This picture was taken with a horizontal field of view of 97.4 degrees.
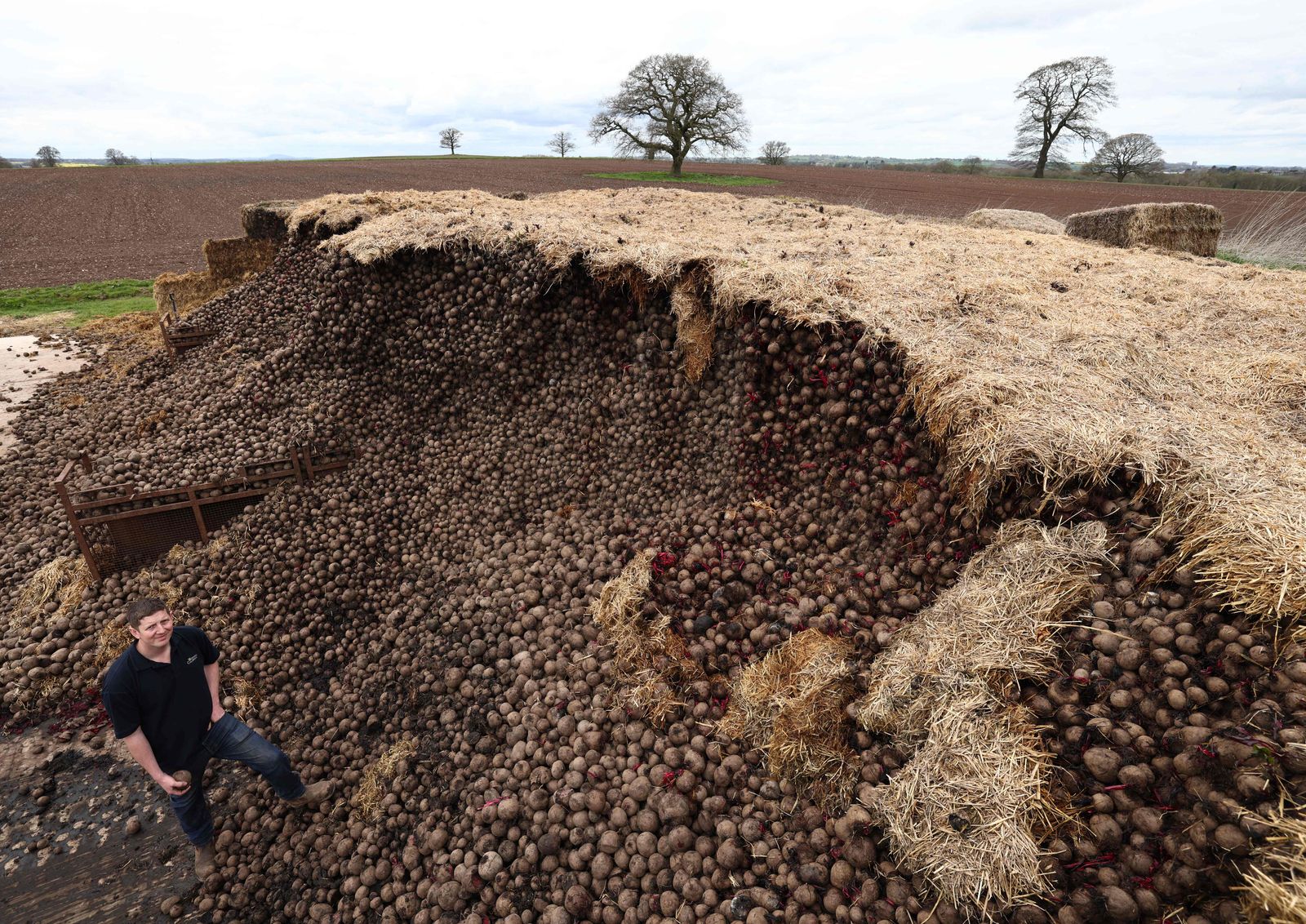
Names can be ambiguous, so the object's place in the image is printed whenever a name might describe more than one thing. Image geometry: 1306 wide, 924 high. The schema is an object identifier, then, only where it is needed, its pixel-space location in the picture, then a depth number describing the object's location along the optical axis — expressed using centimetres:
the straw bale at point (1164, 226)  1399
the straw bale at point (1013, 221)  1625
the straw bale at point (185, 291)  1691
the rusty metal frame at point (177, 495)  806
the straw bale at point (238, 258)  1681
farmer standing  454
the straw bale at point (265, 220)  1656
